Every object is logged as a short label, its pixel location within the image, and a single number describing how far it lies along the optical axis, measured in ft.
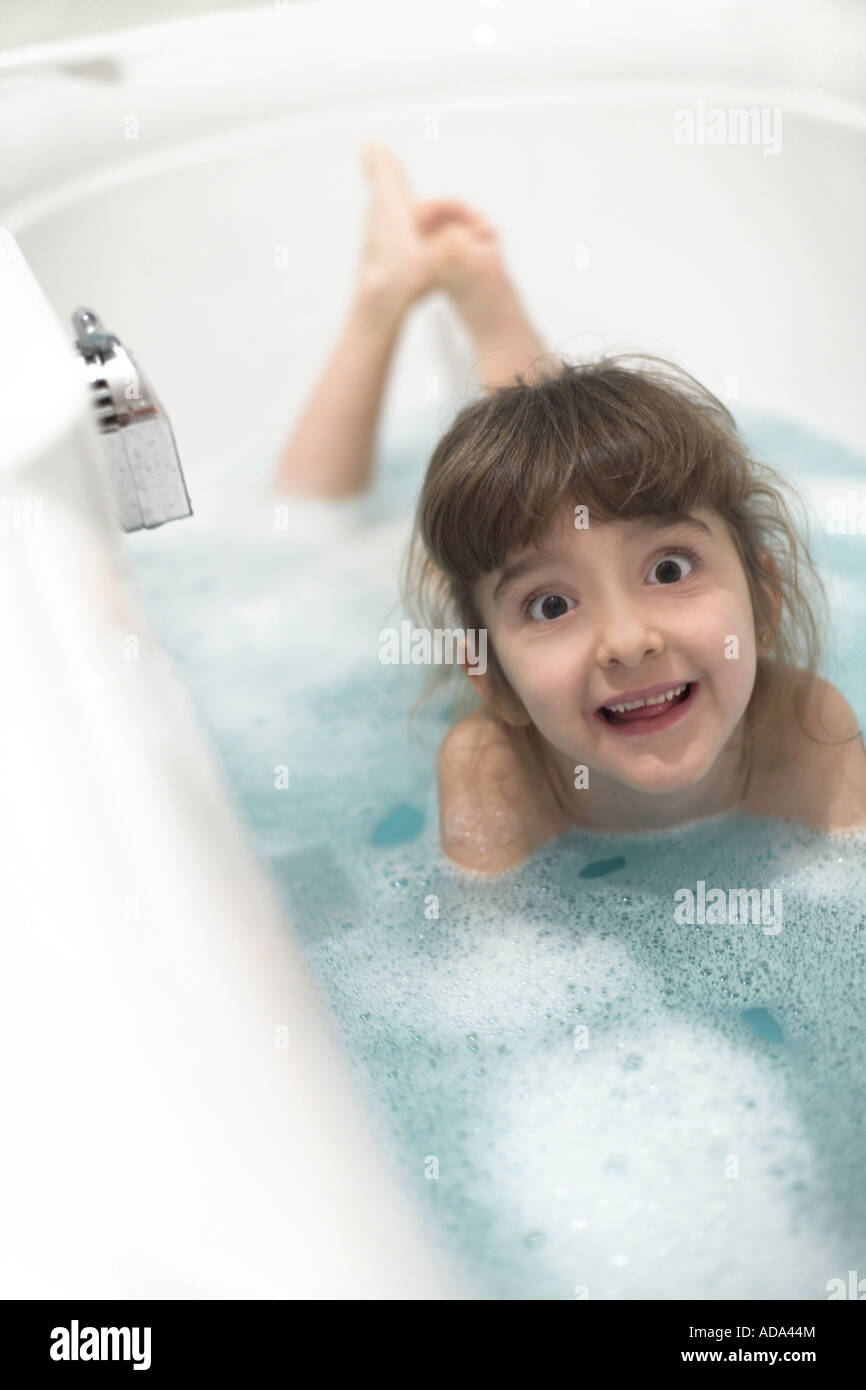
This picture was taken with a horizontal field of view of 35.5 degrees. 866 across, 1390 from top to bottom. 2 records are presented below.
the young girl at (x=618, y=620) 2.80
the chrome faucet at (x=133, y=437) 2.24
